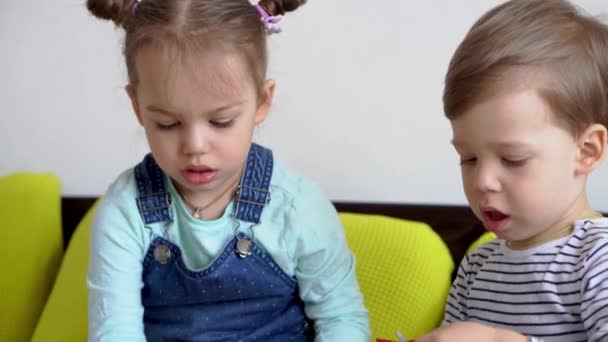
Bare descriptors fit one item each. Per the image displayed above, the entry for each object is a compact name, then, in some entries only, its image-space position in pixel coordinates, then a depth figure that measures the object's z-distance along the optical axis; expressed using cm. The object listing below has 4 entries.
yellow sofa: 138
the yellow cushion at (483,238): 136
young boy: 90
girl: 107
